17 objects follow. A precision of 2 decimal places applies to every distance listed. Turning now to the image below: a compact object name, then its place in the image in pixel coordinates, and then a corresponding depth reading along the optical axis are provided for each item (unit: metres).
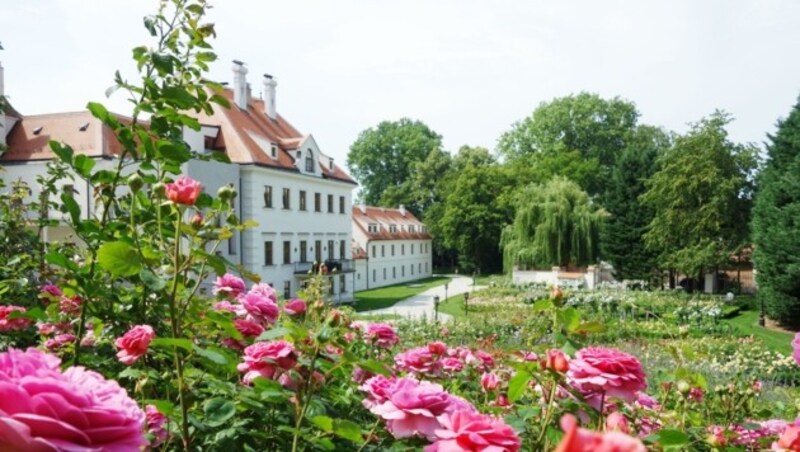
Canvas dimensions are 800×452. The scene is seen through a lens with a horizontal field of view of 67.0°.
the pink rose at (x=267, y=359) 1.34
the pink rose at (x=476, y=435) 0.82
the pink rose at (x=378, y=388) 1.24
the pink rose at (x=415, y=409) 1.08
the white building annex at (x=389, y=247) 36.84
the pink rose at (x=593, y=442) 0.35
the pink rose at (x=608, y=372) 1.26
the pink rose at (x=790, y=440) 0.99
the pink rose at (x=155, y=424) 1.22
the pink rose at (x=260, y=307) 1.79
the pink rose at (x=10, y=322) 2.11
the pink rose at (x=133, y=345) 1.44
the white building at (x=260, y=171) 21.39
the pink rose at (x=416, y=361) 1.89
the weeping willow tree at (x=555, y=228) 28.17
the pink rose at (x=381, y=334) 2.29
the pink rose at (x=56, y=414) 0.56
